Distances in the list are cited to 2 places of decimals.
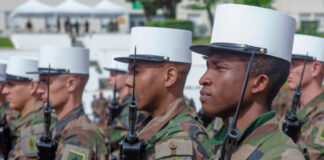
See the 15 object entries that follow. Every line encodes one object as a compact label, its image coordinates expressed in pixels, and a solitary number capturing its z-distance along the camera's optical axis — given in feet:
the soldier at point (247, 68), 7.55
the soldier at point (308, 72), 15.61
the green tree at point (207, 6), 84.48
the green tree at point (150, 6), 100.05
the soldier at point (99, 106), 37.76
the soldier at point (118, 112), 19.01
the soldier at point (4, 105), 23.80
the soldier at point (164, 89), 10.63
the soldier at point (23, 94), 17.61
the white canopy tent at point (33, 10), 91.56
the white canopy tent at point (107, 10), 93.66
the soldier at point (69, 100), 12.14
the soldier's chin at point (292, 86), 16.17
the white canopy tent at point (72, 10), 91.66
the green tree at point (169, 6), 98.25
